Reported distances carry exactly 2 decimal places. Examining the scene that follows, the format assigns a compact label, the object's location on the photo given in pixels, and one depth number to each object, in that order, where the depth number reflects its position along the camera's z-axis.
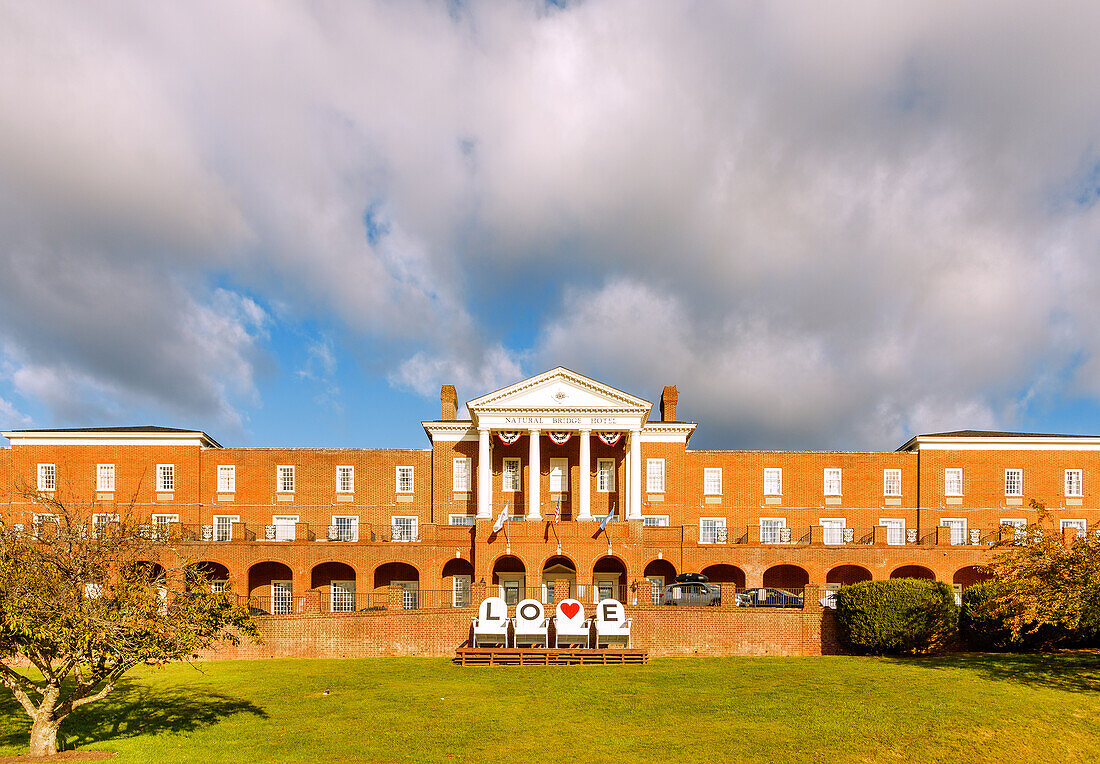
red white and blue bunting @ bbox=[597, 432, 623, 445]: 42.62
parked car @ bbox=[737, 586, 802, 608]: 33.22
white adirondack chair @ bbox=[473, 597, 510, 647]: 29.09
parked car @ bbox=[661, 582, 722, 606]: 33.19
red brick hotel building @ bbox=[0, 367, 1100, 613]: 41.88
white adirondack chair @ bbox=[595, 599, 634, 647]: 29.02
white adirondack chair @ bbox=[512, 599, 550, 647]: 29.02
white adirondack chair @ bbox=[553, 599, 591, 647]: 28.95
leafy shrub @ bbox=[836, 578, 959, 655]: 28.80
